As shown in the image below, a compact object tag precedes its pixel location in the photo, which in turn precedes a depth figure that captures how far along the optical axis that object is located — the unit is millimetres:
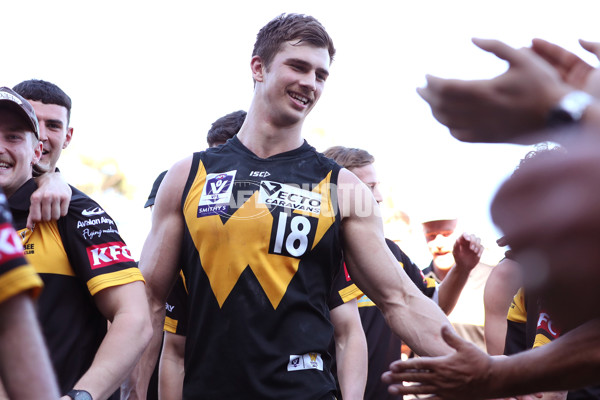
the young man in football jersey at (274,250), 3613
